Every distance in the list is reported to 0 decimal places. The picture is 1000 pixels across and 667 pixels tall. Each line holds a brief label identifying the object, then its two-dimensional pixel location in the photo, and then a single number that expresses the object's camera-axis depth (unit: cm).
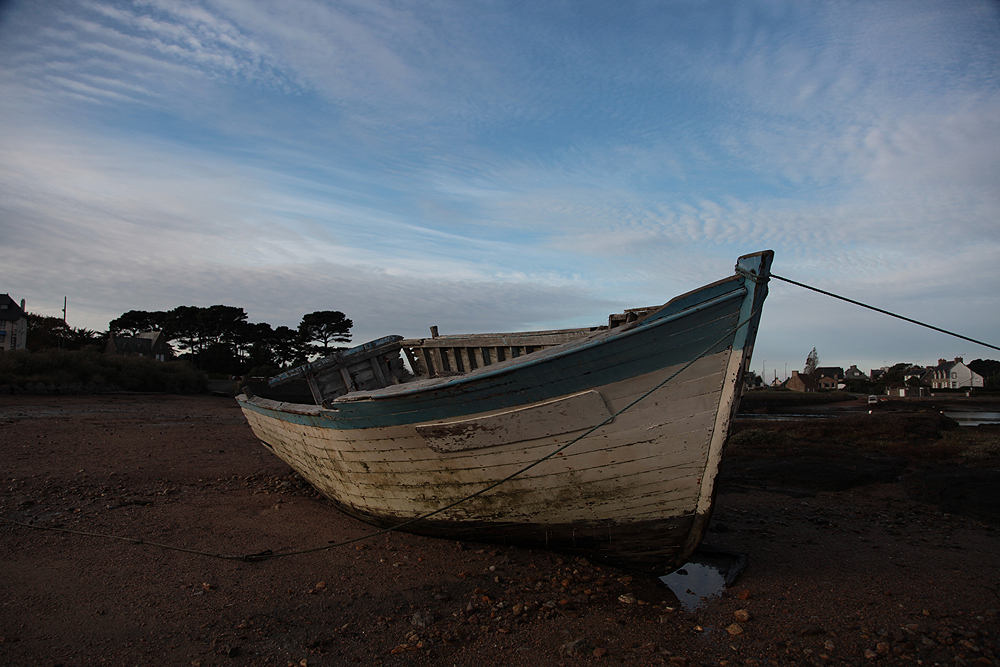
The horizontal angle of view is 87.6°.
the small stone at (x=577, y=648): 359
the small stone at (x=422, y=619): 391
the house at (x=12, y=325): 4612
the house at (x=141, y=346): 4616
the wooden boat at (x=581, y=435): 398
